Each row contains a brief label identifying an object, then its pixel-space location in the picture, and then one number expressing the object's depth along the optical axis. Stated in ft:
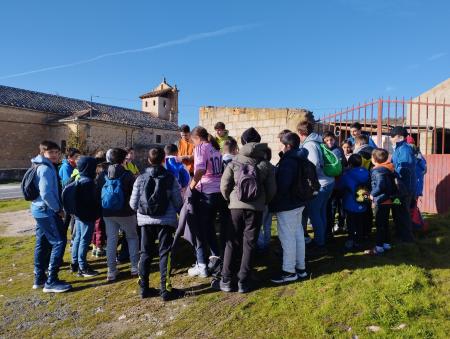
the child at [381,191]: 15.44
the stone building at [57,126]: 106.83
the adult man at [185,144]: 20.58
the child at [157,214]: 13.80
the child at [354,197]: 16.17
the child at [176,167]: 18.13
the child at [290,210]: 13.85
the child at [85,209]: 16.56
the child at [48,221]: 15.37
